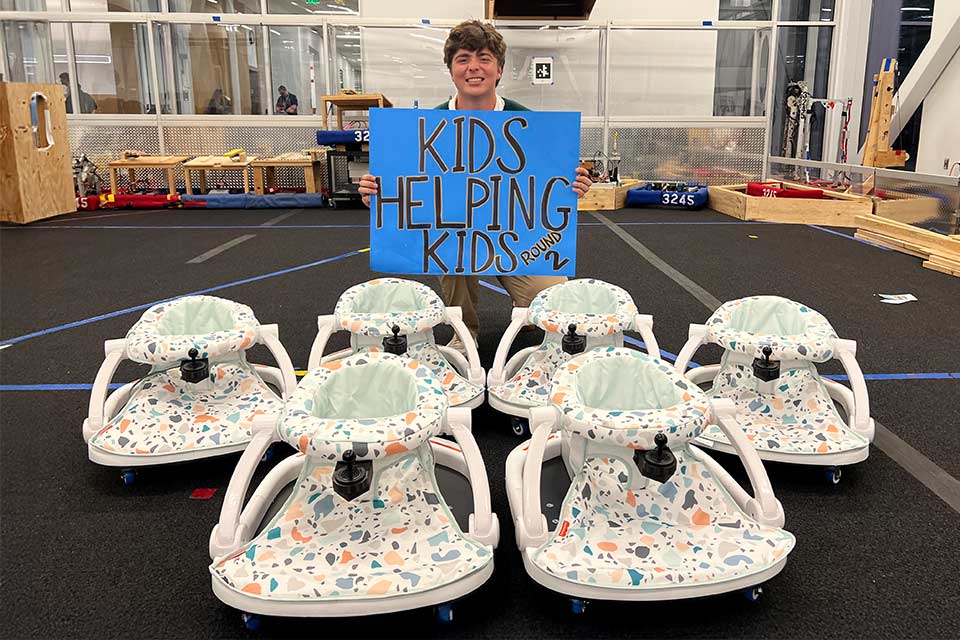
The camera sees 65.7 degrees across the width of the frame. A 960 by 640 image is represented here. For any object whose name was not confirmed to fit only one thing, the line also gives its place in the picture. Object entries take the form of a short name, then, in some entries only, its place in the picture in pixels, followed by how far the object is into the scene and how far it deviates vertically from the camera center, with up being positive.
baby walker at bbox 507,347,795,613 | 1.53 -0.80
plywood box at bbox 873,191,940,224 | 5.70 -0.50
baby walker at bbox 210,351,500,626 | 1.48 -0.81
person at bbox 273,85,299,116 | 9.77 +0.55
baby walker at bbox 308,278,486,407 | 2.51 -0.61
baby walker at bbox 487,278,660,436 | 2.48 -0.63
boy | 3.01 +0.28
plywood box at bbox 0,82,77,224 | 7.09 -0.05
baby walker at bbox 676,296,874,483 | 2.12 -0.73
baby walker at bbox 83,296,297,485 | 2.15 -0.75
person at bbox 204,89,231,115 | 9.95 +0.58
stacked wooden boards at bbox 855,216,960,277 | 4.94 -0.71
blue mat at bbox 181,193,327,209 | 8.62 -0.60
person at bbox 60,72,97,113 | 9.76 +0.64
